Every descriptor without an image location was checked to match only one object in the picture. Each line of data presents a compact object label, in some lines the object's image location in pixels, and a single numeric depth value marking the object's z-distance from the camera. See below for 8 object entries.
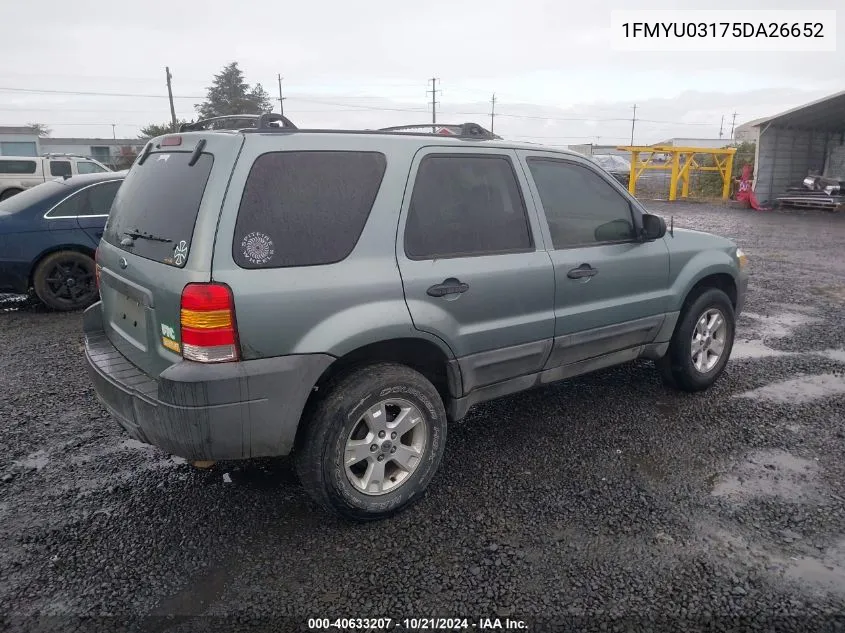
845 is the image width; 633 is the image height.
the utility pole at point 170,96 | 47.47
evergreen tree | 65.12
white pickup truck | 18.12
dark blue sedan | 6.89
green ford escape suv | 2.65
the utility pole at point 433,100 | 69.75
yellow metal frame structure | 22.56
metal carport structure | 20.20
